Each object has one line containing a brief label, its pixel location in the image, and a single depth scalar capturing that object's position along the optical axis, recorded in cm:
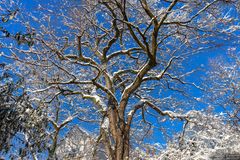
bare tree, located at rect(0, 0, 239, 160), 675
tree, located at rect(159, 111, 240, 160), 759
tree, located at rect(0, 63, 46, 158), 470
